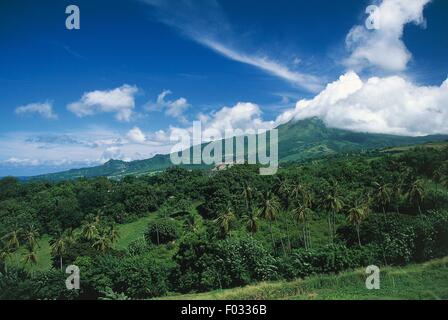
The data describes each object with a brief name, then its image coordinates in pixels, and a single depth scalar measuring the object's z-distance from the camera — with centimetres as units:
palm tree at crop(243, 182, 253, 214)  6925
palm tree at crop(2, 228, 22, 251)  5632
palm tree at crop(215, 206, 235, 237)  5329
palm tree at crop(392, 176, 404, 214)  5752
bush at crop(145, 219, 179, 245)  6506
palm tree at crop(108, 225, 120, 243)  5927
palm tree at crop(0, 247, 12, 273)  5441
